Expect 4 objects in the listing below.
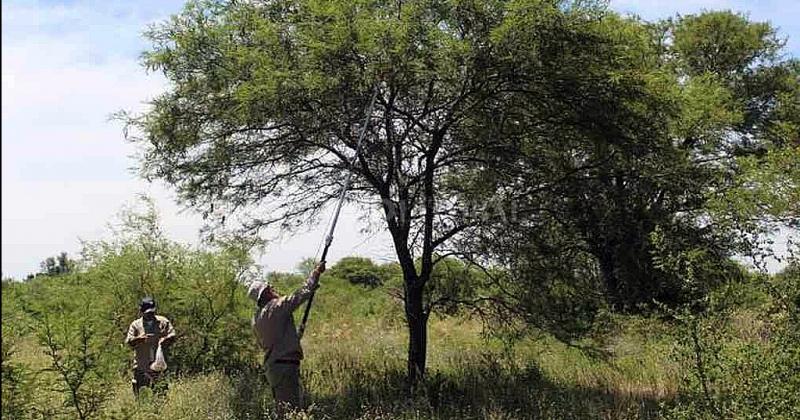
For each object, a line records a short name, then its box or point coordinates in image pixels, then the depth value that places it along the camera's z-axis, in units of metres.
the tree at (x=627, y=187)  10.12
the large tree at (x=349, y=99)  9.25
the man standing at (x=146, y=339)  10.80
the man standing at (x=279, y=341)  8.41
